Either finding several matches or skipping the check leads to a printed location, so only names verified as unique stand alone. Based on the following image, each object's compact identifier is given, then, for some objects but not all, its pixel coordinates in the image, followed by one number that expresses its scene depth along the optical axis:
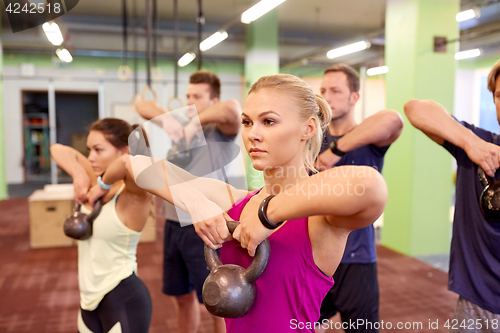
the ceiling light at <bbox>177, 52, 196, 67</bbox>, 8.09
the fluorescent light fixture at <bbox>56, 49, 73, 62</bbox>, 6.28
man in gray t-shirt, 2.05
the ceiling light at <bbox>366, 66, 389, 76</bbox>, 4.72
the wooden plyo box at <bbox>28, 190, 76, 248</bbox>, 4.65
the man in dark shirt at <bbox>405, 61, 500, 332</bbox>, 1.38
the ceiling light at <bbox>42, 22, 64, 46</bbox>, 3.77
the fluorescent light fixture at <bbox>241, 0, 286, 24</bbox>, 4.23
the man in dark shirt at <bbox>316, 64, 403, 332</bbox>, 1.77
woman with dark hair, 1.53
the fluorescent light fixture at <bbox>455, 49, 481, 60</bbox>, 6.32
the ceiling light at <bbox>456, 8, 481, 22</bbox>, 4.60
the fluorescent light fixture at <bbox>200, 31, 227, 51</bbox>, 6.15
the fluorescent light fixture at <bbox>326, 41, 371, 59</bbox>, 6.13
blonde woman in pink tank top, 0.90
